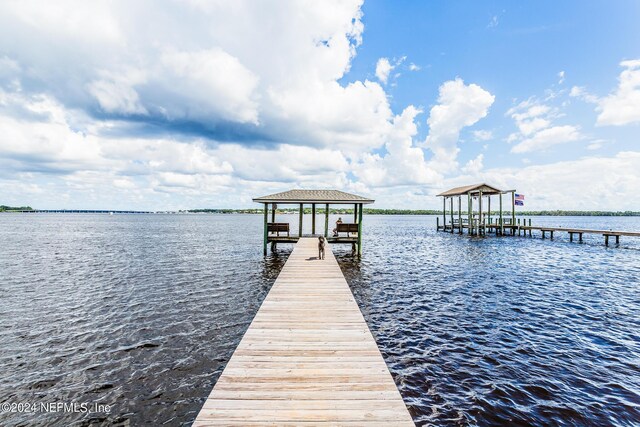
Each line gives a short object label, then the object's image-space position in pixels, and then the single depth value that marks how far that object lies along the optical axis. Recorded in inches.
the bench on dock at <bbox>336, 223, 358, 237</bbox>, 821.2
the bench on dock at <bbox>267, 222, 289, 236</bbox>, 847.7
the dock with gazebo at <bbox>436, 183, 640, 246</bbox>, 1402.6
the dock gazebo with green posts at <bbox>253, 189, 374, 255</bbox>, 779.4
